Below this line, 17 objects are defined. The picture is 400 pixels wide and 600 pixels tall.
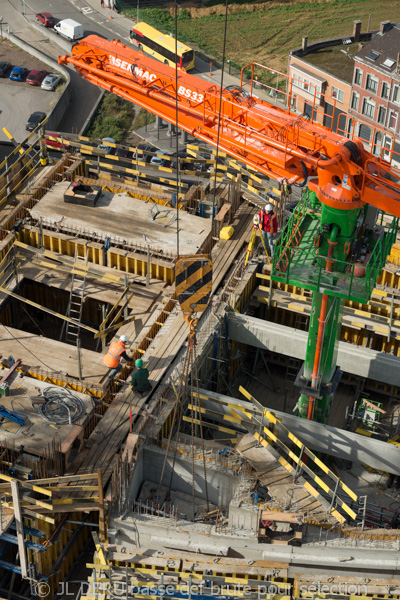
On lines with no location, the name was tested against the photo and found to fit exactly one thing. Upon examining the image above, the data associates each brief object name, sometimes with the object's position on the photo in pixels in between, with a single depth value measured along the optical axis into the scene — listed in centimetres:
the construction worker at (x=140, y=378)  4541
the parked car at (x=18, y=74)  9206
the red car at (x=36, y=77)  9112
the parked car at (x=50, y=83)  9019
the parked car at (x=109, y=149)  7770
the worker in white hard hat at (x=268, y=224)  5169
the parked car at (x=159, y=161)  7625
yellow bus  9074
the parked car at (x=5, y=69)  9329
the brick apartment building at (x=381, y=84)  7581
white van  9762
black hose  4353
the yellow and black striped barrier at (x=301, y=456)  4162
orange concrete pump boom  3947
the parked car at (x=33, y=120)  8244
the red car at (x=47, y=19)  10125
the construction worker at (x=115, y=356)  4669
